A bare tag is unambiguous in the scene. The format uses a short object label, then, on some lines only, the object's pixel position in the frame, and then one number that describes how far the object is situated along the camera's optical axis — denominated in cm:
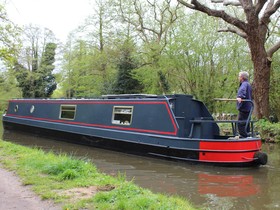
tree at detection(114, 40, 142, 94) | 2008
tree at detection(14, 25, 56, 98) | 2973
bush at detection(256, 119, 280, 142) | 1123
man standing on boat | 754
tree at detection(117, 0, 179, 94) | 1780
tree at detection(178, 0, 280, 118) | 1189
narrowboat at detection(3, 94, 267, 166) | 755
